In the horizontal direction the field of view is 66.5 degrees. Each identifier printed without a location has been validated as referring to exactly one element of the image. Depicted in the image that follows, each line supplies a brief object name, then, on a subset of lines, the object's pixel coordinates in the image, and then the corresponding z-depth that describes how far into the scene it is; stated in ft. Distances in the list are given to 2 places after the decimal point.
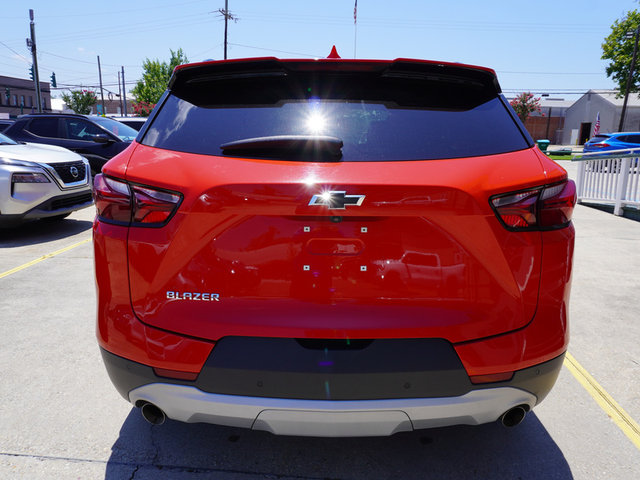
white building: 198.29
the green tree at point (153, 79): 185.57
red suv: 5.64
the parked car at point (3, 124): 47.73
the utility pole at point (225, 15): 139.44
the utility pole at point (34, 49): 98.43
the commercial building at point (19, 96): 223.92
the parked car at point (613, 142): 74.95
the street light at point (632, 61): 121.29
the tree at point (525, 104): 210.59
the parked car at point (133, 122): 54.54
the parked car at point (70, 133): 35.12
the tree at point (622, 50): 132.05
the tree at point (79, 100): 225.15
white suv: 22.32
